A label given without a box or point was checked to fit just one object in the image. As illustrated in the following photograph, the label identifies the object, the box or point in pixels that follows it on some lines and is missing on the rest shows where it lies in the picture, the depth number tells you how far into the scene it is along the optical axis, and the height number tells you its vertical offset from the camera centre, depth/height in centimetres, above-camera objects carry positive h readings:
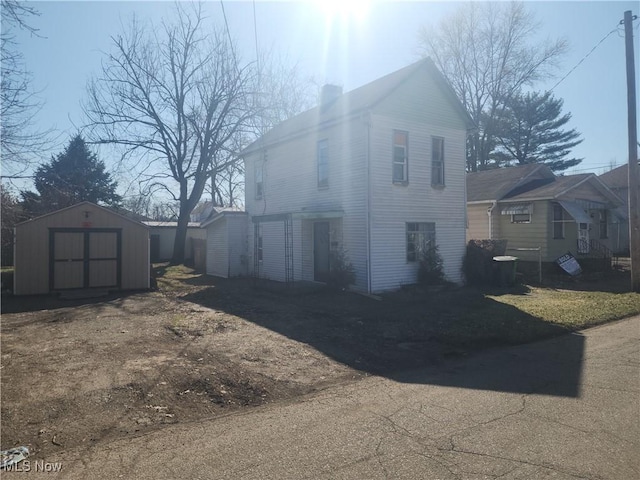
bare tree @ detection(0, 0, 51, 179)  1171 +319
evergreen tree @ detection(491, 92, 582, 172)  4056 +1023
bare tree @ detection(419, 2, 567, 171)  3734 +1359
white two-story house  1477 +220
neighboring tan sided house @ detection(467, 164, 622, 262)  2094 +162
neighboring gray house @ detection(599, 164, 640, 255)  2972 +361
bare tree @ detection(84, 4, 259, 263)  2527 +709
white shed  2075 +17
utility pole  1512 +260
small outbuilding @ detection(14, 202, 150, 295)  1516 -17
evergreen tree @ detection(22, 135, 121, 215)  3451 +606
